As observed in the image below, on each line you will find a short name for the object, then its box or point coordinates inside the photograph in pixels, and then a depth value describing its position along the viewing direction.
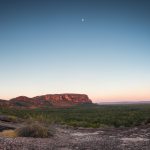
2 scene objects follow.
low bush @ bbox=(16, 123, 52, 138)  9.85
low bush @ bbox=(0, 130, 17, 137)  9.88
